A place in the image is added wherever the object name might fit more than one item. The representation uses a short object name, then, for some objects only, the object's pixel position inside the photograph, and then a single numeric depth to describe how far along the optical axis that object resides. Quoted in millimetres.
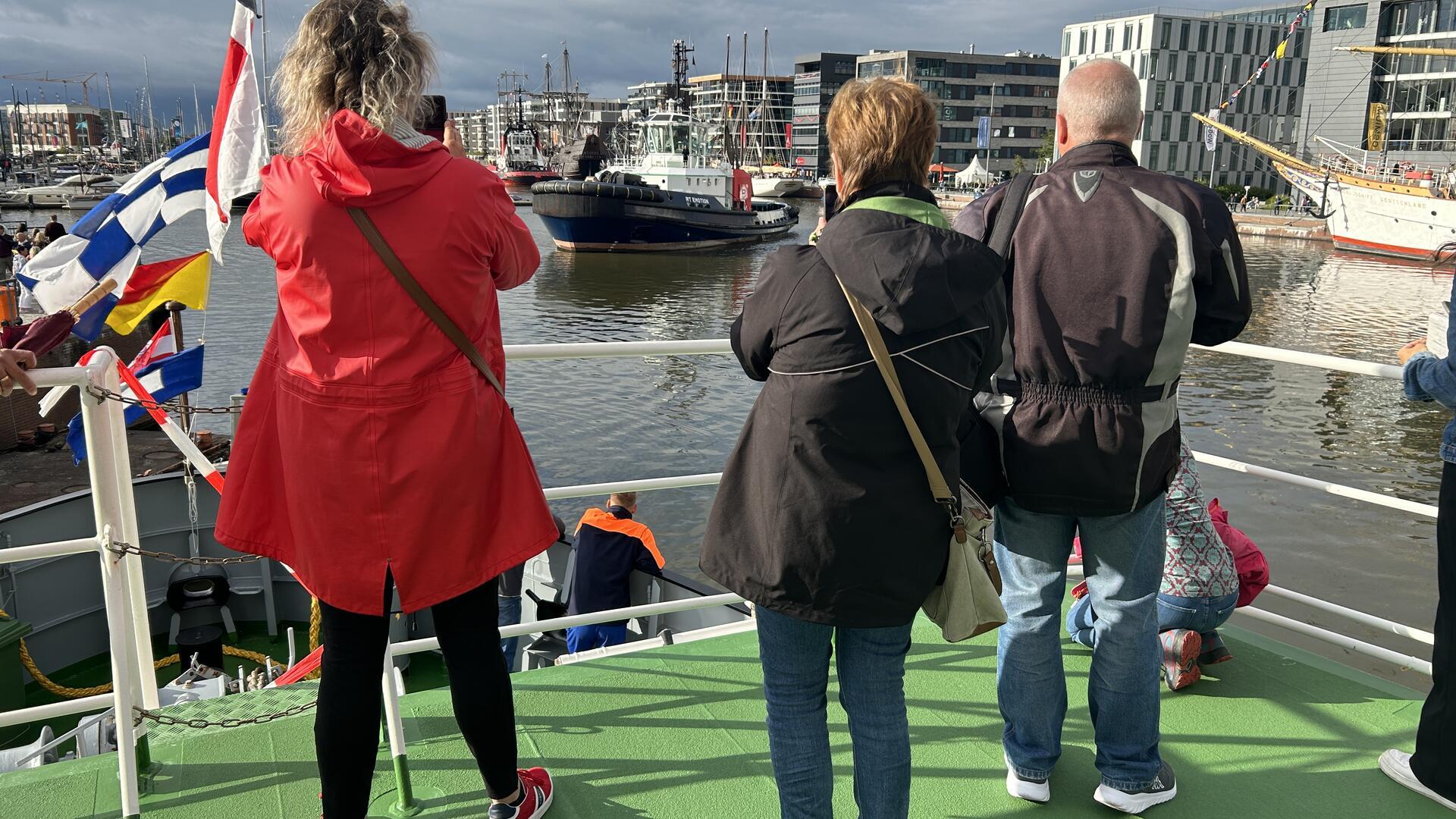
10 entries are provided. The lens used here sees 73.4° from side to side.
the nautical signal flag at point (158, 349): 4891
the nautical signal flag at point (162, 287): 4094
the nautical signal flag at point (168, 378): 4715
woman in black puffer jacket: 1468
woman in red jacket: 1469
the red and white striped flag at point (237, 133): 2883
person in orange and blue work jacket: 4645
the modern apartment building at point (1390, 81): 46719
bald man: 1791
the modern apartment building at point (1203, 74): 63188
